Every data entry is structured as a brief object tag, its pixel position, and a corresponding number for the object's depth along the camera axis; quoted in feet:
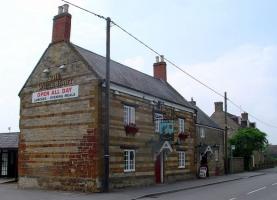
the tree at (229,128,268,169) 126.94
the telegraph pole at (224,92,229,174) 100.48
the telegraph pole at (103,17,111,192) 53.34
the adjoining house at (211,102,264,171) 146.34
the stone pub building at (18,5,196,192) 56.75
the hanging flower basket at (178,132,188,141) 76.94
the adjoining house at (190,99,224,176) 88.58
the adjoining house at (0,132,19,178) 76.80
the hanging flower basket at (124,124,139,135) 61.28
